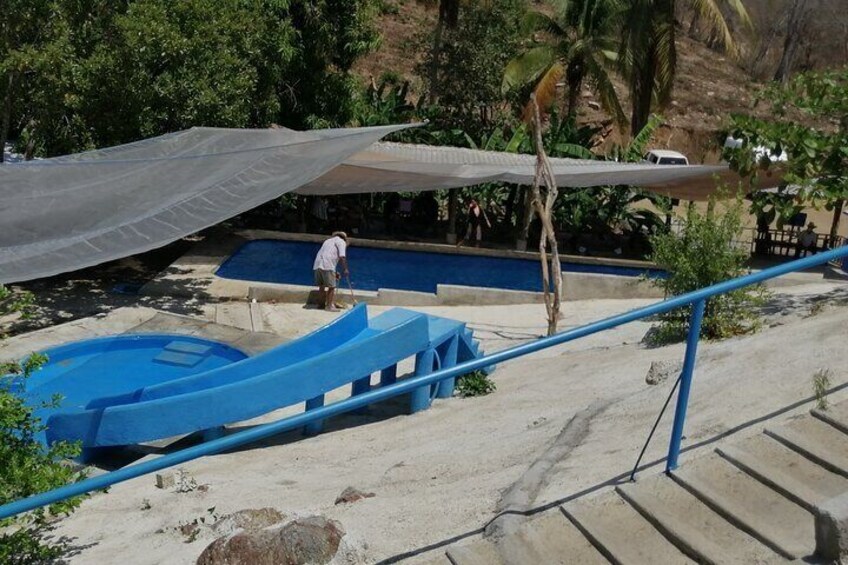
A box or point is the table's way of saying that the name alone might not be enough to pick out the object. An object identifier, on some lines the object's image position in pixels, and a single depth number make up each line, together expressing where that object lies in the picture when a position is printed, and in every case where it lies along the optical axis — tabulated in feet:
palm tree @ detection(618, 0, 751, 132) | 69.21
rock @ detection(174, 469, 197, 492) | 24.88
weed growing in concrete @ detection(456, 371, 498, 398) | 34.27
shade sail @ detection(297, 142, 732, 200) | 53.52
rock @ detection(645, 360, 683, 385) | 26.61
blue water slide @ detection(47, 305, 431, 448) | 30.66
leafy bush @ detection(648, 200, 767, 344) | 33.73
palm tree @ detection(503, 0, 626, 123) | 75.00
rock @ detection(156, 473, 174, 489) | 25.41
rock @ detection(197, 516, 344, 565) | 15.84
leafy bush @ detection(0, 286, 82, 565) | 18.78
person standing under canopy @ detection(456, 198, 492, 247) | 63.93
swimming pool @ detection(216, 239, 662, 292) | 59.93
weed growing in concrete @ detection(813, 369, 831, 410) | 17.11
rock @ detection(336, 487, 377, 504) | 19.42
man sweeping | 49.65
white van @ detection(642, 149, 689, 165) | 94.68
